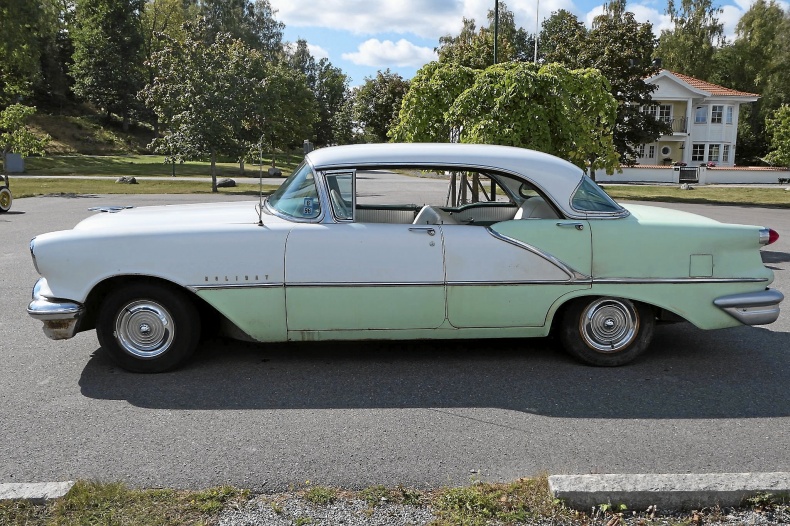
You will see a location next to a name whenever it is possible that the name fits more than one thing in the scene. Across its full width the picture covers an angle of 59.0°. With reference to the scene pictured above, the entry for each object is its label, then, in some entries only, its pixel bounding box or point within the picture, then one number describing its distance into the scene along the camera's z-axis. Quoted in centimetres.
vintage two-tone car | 461
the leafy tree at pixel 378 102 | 4503
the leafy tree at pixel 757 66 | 5644
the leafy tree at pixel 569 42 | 2632
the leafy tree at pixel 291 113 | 4178
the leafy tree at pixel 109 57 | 5525
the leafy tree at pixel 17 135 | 2112
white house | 4938
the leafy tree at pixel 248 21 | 6769
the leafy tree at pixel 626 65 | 2555
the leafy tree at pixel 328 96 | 7014
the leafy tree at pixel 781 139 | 3266
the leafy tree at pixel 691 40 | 5988
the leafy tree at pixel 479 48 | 2562
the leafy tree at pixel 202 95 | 2467
